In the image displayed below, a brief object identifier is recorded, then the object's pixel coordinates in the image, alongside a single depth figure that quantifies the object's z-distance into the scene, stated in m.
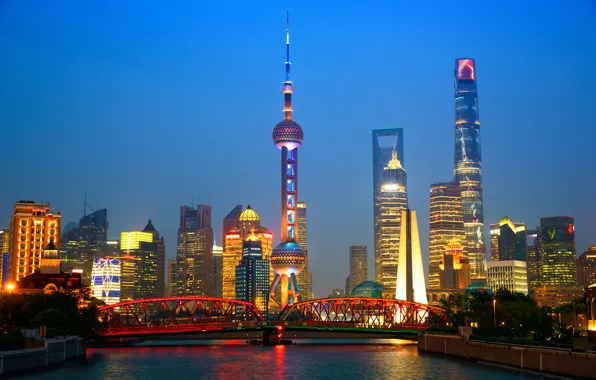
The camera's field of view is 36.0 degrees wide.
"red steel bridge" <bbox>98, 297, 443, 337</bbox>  190.25
